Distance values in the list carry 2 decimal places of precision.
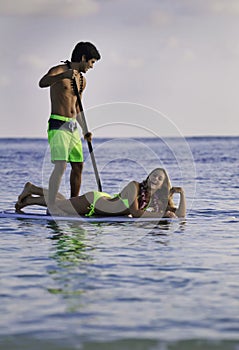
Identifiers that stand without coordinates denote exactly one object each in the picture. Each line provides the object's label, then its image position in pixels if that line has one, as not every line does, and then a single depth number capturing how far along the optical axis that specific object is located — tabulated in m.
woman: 18.81
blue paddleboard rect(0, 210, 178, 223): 19.17
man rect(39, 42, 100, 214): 19.64
